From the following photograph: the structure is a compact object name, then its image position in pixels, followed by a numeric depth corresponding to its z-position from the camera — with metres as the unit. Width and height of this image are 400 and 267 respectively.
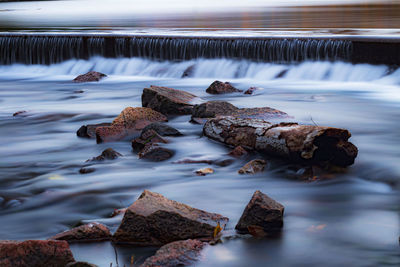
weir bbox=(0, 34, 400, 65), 11.54
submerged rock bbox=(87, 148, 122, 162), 5.95
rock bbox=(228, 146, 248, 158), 5.87
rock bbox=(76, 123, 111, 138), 7.12
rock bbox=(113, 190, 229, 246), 3.74
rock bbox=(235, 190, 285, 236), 3.90
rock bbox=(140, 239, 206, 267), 3.35
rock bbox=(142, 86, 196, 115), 8.12
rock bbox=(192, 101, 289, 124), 7.49
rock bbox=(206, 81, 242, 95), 10.49
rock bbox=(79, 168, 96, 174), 5.56
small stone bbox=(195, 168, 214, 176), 5.44
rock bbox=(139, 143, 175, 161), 5.95
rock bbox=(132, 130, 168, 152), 6.31
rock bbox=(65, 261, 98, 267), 3.07
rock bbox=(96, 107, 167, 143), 6.79
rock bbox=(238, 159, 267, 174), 5.38
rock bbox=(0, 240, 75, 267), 3.18
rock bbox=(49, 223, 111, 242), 3.82
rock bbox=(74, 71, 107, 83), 12.95
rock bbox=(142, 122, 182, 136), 6.70
